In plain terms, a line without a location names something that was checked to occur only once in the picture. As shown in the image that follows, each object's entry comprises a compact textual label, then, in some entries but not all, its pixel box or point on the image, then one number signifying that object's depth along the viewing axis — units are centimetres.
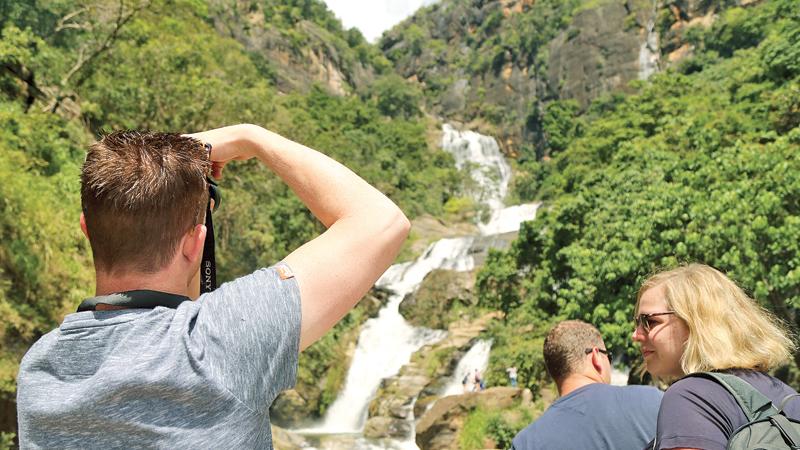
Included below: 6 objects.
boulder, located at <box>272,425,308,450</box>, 1502
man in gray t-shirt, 109
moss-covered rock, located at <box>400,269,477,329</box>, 2606
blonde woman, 170
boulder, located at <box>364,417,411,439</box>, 1888
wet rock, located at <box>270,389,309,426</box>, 2103
